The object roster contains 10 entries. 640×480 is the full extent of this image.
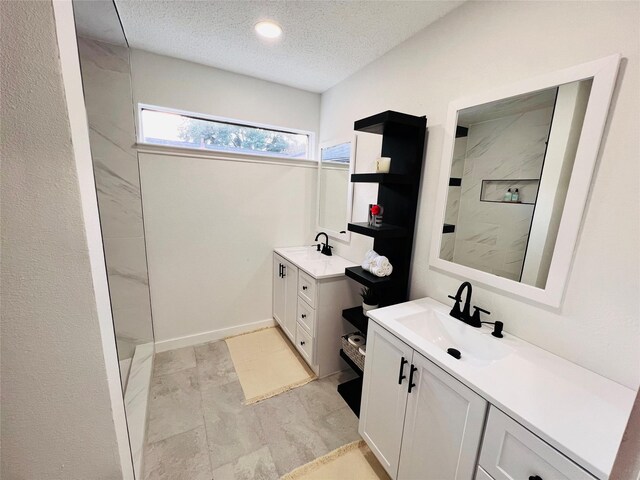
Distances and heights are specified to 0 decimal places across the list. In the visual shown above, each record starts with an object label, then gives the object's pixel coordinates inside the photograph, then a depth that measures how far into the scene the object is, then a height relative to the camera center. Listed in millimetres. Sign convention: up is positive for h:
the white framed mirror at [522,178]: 1018 +103
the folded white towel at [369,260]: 1748 -445
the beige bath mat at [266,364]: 2006 -1512
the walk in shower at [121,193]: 1493 -82
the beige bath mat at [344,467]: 1403 -1516
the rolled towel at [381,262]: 1682 -441
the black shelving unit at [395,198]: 1562 -23
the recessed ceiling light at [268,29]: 1651 +1033
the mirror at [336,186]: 2373 +55
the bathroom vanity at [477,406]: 751 -701
